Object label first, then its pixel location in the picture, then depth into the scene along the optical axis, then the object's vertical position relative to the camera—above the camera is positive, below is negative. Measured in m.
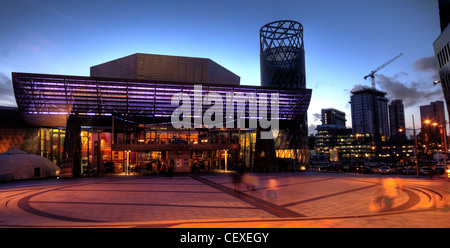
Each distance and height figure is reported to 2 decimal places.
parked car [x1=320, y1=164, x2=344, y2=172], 49.78 -4.37
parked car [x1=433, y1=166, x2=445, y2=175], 37.72 -3.74
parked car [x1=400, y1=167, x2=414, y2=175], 41.17 -4.13
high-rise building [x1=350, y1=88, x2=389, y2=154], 183.55 +1.19
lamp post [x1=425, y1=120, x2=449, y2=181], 27.56 +0.54
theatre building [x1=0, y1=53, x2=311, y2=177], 39.19 +5.29
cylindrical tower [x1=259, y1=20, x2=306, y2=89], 94.12 +30.64
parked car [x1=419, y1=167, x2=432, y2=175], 38.26 -3.79
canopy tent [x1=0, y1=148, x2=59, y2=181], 33.75 -2.05
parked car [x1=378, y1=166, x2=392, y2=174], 41.67 -3.86
